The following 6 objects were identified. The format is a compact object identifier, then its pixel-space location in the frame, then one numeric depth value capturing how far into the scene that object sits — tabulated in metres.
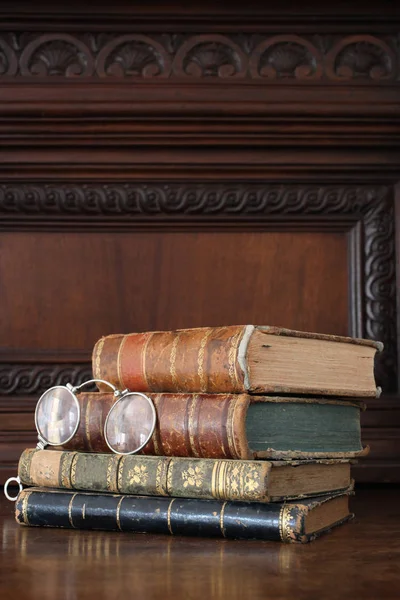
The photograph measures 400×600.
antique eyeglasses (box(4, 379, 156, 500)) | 1.00
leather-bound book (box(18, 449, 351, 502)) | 0.91
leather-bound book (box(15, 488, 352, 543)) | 0.90
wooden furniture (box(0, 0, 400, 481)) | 1.49
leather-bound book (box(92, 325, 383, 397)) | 0.95
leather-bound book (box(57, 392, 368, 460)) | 0.94
